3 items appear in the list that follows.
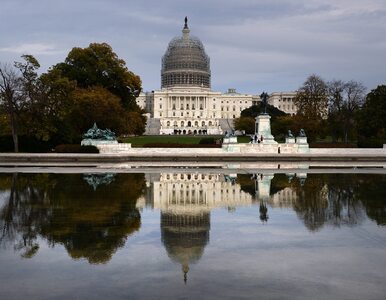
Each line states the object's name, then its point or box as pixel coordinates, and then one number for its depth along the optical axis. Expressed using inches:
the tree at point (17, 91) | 1508.4
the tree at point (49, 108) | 1523.1
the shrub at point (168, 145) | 1630.2
